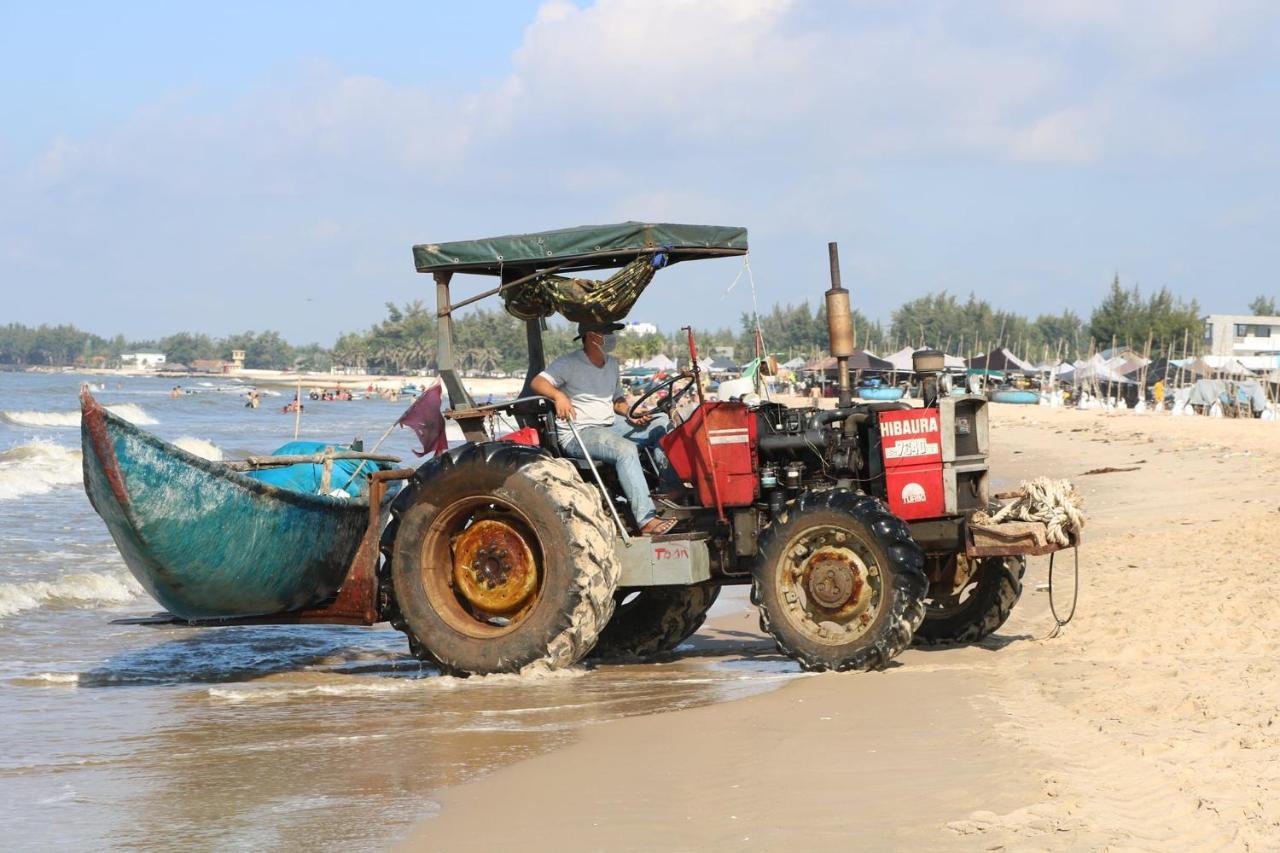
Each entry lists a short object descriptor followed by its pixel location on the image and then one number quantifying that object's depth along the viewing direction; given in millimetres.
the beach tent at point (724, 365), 90562
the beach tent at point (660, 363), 69925
